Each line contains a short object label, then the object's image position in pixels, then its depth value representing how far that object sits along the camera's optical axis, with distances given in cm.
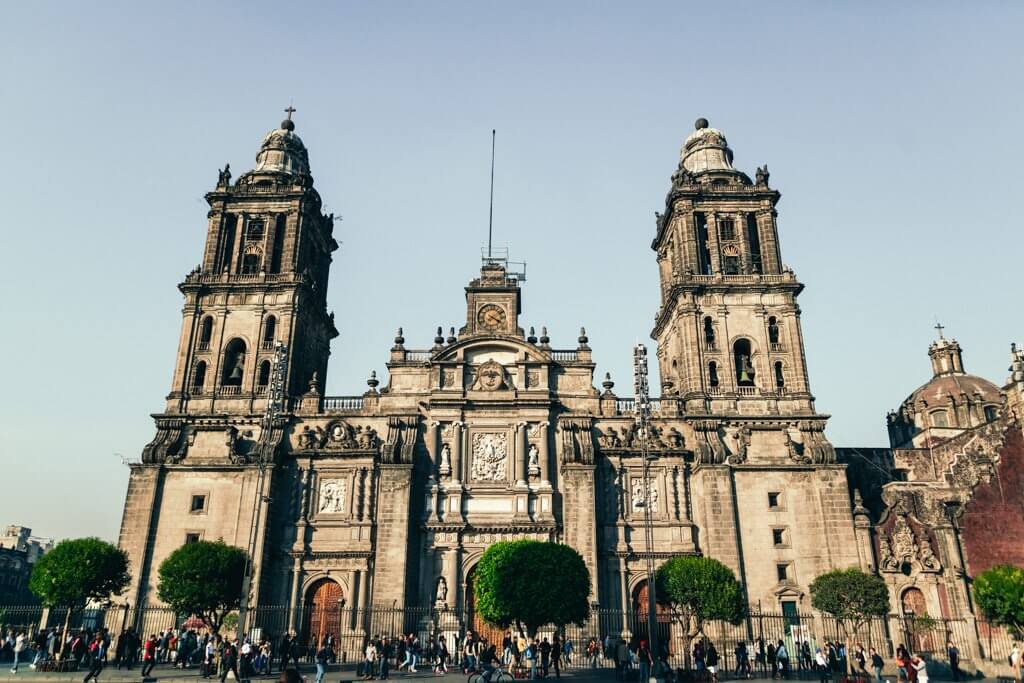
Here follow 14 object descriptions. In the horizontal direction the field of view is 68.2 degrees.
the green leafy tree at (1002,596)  2781
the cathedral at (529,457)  3700
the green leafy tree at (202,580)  3134
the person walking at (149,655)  2542
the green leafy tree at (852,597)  3044
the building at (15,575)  7125
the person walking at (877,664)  2694
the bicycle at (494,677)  2175
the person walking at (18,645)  2619
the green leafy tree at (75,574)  3053
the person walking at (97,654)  2264
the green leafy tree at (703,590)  3061
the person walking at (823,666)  2470
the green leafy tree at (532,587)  2816
